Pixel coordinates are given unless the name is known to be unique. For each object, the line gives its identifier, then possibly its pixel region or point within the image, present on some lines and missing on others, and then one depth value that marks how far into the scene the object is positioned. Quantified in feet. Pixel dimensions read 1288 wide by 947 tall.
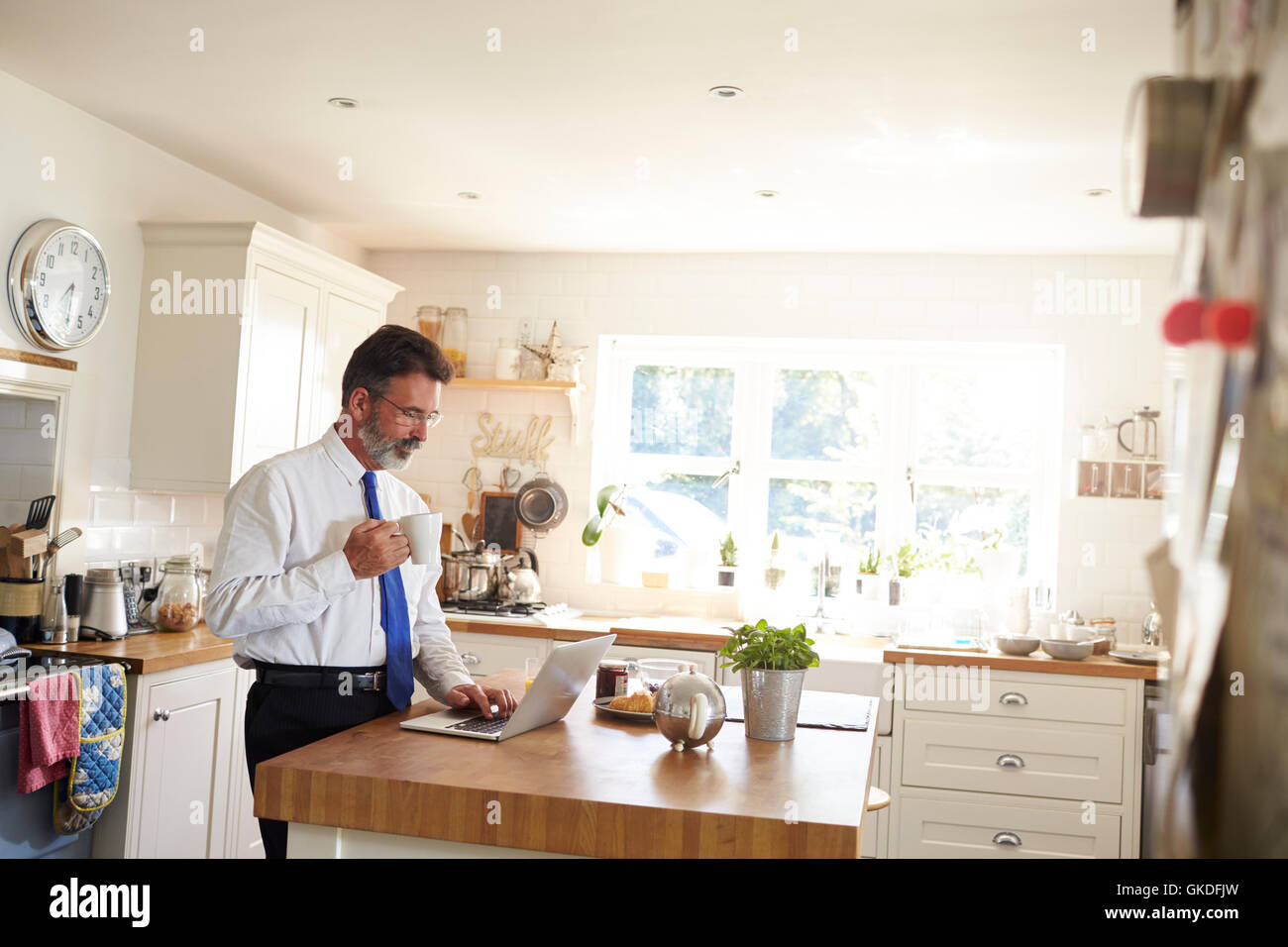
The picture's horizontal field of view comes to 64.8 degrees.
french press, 14.23
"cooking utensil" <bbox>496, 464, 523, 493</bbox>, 16.28
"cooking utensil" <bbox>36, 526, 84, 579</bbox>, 10.15
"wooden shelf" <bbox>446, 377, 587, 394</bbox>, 15.71
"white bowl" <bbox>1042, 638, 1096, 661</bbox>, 12.67
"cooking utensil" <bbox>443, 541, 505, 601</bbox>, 14.98
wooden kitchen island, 4.54
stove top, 14.61
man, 6.35
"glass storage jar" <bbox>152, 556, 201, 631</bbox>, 11.48
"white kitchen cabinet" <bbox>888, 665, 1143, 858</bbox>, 12.34
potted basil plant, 6.35
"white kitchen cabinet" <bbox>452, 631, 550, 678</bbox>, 13.88
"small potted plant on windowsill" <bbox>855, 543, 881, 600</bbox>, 14.94
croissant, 6.89
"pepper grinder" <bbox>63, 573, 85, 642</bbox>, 10.37
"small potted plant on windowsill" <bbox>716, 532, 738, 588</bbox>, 15.40
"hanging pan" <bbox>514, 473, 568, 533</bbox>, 15.94
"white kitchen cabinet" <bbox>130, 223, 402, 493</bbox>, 11.78
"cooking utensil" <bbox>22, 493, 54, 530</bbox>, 10.43
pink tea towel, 8.54
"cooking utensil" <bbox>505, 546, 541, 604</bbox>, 14.96
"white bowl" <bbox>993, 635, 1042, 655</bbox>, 12.94
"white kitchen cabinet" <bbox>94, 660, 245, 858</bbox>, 9.77
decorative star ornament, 15.89
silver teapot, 5.88
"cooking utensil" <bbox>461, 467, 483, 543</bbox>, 16.22
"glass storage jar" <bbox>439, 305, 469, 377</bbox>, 16.31
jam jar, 7.50
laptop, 5.99
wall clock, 10.12
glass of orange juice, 7.76
